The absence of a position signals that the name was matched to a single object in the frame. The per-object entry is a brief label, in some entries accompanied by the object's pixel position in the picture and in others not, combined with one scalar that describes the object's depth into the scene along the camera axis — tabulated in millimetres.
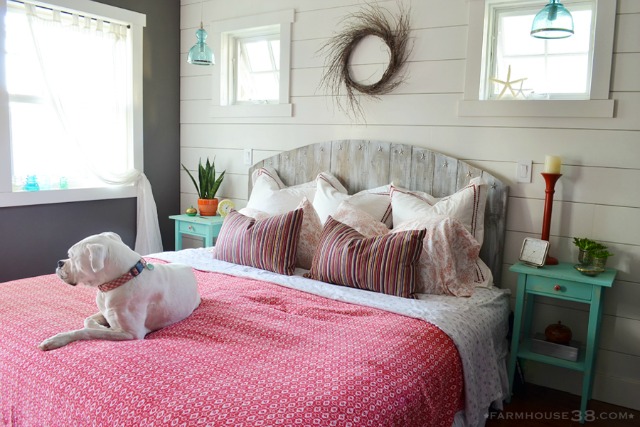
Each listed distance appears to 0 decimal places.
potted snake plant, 3893
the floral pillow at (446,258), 2436
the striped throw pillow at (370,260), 2330
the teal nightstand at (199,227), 3703
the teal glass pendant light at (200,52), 3355
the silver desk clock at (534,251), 2529
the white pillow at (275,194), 3266
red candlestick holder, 2551
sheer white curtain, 3381
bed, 1374
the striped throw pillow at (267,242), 2695
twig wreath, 3090
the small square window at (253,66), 3607
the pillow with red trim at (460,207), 2693
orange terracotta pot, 3885
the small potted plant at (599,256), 2457
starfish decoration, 2900
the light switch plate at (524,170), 2744
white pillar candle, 2562
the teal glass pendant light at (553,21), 2332
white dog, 1713
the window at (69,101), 3250
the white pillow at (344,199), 2932
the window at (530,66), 2566
